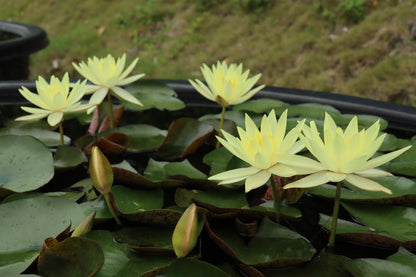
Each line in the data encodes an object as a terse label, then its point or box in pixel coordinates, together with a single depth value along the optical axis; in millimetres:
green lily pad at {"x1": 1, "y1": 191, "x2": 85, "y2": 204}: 627
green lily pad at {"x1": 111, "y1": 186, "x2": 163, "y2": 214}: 615
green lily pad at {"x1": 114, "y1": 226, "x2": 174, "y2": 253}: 522
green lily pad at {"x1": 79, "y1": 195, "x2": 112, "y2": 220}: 596
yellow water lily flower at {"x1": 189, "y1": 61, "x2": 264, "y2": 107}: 740
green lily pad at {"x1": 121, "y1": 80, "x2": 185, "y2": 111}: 1017
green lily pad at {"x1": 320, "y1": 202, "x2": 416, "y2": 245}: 553
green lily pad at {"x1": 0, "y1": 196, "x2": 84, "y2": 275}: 536
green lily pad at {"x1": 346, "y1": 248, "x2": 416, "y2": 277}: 478
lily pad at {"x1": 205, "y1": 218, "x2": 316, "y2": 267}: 506
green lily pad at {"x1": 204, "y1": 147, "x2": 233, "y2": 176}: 718
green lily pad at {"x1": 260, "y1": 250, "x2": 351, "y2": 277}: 505
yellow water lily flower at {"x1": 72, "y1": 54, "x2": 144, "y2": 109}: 769
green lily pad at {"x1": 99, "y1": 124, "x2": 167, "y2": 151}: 833
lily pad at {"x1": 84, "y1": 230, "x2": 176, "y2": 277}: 507
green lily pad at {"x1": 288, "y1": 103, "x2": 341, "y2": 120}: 941
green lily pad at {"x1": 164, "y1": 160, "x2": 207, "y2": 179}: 685
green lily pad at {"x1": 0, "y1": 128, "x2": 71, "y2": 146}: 831
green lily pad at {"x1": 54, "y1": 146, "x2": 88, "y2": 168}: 726
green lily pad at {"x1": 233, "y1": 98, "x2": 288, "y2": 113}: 981
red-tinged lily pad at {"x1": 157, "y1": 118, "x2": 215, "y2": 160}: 805
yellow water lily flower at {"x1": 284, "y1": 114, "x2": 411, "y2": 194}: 450
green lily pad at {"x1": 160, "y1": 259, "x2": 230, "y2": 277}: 462
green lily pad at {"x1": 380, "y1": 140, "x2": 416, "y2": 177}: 736
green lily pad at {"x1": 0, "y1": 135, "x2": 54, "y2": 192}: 662
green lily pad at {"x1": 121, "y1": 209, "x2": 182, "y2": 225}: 557
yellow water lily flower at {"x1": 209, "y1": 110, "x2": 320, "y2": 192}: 477
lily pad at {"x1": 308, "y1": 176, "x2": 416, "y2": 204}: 621
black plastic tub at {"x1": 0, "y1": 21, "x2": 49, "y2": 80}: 1538
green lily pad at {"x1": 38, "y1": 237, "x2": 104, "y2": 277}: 464
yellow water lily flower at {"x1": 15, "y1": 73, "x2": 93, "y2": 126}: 685
